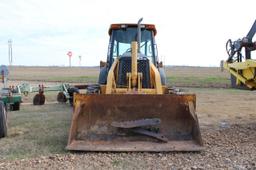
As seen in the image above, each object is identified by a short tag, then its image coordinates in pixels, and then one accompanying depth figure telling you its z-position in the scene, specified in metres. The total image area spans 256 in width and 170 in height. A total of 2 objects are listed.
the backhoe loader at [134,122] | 4.40
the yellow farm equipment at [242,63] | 5.72
